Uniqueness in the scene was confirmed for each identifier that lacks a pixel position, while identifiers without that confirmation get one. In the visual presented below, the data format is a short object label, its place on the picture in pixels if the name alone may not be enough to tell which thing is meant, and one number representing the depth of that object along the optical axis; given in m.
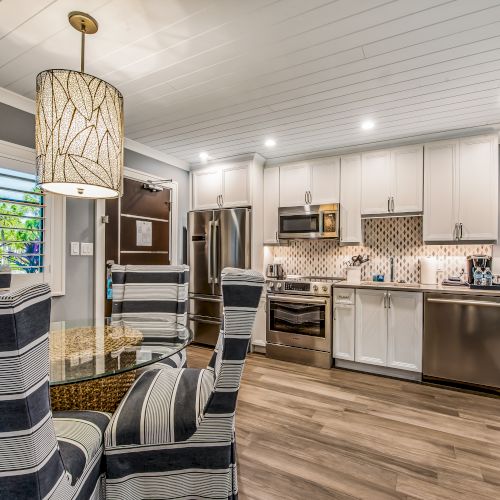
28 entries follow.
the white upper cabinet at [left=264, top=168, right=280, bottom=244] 3.91
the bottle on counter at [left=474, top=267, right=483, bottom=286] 3.00
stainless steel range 3.35
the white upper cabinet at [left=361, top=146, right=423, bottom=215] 3.22
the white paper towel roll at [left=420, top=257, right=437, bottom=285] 3.26
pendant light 1.35
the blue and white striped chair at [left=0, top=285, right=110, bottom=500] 0.66
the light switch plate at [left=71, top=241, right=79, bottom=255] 2.80
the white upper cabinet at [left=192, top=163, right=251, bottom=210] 3.85
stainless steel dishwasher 2.67
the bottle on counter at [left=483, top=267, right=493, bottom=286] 2.96
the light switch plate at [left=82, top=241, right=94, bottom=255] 2.89
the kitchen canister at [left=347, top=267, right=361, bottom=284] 3.41
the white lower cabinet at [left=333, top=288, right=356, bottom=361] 3.26
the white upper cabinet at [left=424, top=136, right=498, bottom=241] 2.93
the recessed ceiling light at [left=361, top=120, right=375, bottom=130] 2.89
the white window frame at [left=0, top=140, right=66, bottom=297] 2.36
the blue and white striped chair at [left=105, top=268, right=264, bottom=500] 1.17
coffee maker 3.01
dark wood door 3.25
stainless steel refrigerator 3.76
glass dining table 1.26
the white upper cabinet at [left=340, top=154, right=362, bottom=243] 3.48
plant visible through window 2.30
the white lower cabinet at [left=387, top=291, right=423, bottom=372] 2.96
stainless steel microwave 3.52
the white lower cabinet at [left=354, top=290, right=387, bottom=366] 3.11
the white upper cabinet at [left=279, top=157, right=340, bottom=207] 3.60
